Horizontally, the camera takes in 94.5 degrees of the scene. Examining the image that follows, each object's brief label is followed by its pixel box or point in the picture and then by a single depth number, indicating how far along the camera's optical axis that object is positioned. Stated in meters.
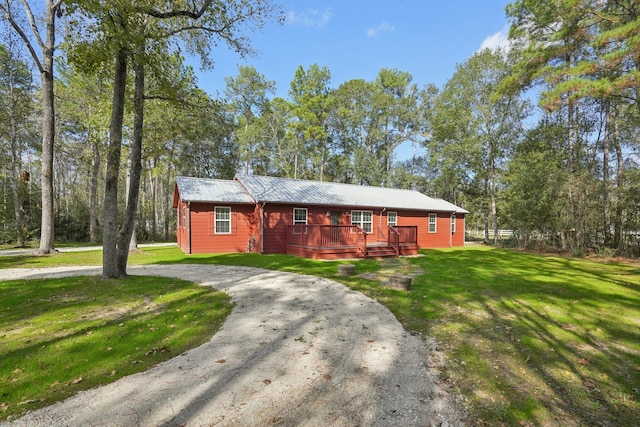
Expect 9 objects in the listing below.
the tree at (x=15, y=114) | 19.44
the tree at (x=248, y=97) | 32.53
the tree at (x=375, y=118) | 35.12
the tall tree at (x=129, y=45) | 7.06
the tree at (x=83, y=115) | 14.00
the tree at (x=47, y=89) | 13.08
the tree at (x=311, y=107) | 32.91
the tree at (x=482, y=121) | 27.00
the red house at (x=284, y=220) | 14.57
